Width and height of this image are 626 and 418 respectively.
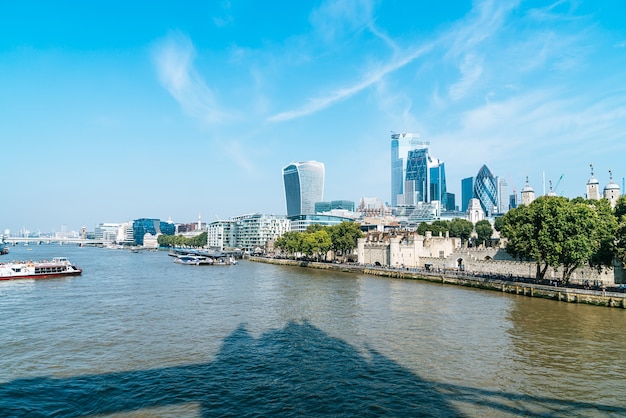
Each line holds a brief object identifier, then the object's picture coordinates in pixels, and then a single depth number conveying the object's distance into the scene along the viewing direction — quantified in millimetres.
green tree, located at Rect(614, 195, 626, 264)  46219
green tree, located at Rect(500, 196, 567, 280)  49906
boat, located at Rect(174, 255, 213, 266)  116062
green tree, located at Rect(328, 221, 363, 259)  104125
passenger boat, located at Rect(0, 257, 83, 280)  68125
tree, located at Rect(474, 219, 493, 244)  130125
